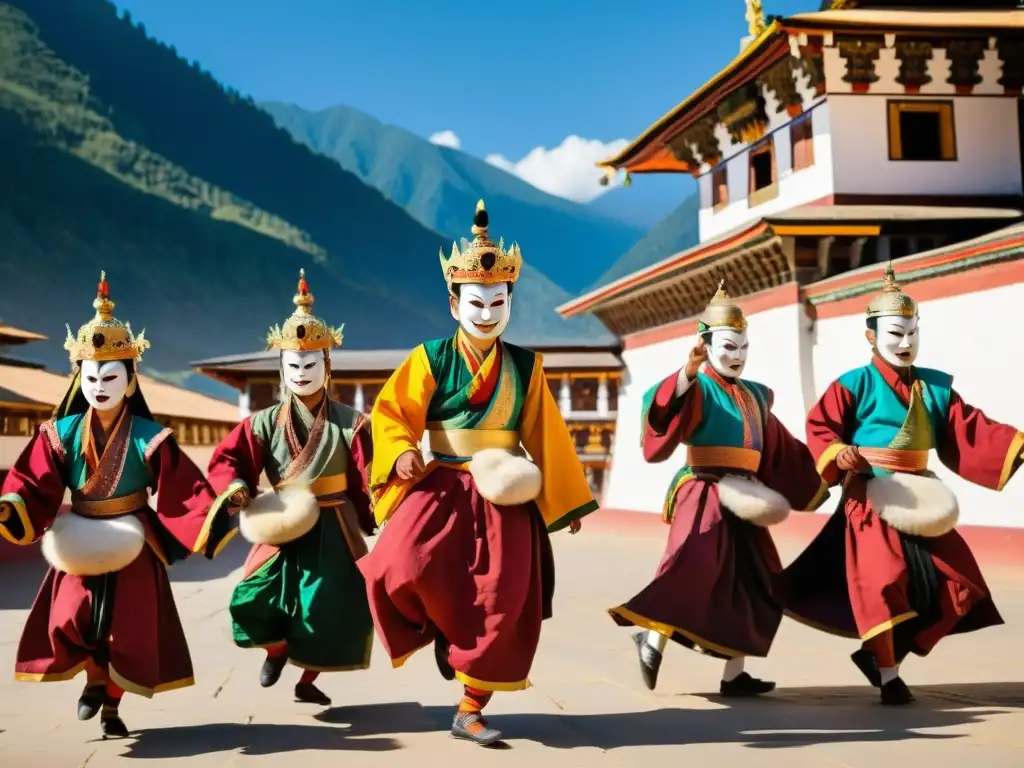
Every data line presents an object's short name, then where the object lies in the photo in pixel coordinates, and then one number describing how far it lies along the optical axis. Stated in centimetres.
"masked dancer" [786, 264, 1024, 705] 491
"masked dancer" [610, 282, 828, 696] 498
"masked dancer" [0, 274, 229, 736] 441
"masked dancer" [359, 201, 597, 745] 425
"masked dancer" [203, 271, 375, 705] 493
